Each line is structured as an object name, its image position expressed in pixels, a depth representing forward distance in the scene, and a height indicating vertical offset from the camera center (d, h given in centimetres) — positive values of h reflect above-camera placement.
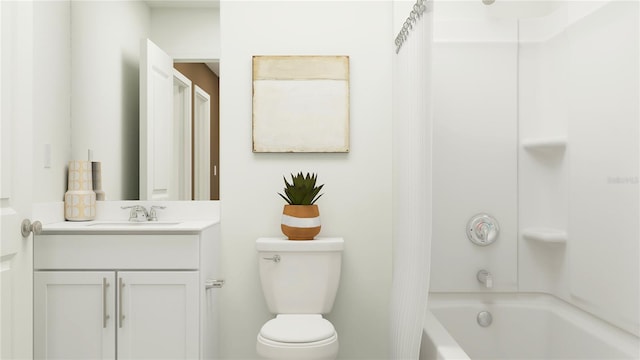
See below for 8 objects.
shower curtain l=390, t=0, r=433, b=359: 175 -5
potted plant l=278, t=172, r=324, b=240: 237 -17
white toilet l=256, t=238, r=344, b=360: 236 -47
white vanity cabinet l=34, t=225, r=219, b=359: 211 -51
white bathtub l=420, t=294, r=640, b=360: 229 -70
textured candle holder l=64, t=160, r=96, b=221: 243 -10
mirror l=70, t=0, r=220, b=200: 254 +53
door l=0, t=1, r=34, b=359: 187 +0
